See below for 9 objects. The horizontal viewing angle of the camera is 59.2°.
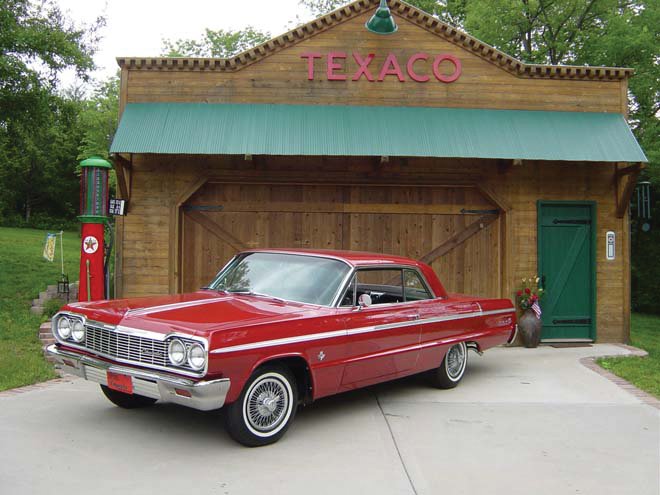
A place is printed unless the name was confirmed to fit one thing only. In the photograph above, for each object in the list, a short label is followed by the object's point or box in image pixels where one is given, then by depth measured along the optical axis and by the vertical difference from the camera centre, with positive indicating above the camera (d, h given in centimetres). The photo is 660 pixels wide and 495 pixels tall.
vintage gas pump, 867 +35
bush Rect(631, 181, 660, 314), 1980 -35
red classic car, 441 -74
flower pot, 980 -128
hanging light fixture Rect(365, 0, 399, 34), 945 +385
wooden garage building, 976 +130
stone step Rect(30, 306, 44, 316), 1028 -108
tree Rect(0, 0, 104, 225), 1176 +395
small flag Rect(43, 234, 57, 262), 1152 +6
